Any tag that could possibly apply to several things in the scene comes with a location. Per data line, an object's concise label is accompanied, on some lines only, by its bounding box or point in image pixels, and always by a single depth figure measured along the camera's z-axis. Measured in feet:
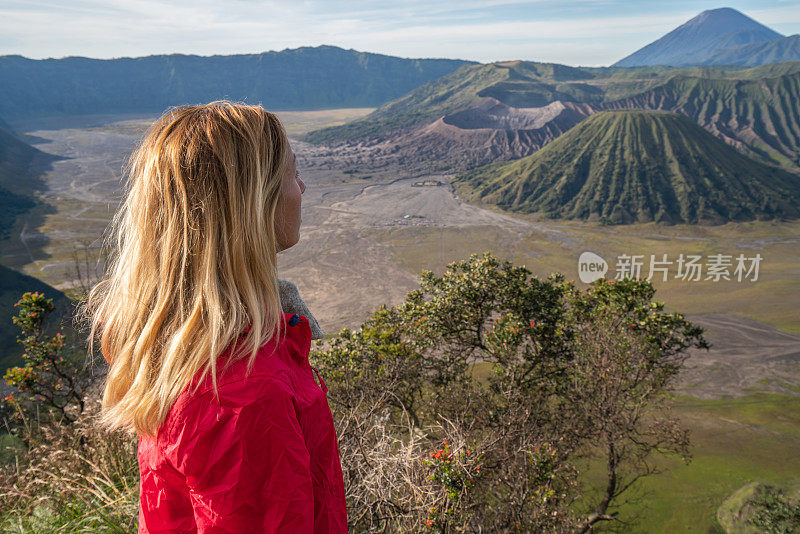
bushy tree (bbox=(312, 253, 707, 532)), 22.17
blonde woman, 3.22
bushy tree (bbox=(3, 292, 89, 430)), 21.07
